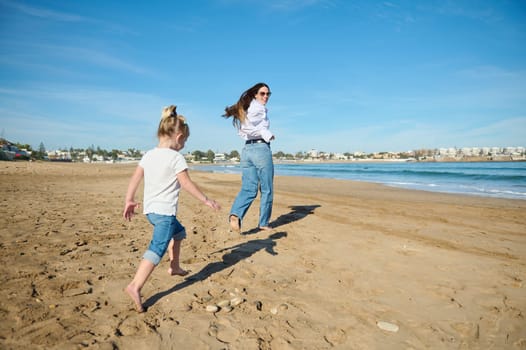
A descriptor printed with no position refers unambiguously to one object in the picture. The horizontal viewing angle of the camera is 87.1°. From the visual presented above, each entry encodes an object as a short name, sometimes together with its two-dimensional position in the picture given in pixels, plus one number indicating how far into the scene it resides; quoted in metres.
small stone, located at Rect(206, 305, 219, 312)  2.09
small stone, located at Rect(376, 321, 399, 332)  1.89
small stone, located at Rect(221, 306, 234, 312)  2.11
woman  4.33
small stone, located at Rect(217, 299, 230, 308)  2.18
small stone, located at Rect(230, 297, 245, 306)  2.19
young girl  2.32
